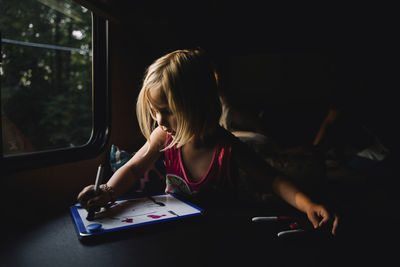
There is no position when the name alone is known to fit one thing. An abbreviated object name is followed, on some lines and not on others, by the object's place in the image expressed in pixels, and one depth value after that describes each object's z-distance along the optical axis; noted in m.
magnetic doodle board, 0.74
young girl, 0.93
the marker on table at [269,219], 0.84
